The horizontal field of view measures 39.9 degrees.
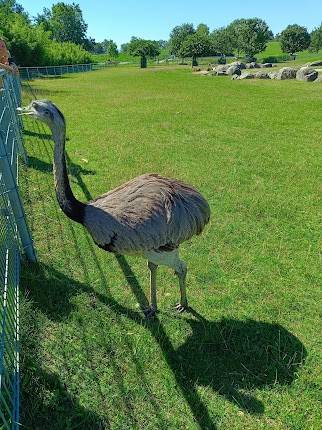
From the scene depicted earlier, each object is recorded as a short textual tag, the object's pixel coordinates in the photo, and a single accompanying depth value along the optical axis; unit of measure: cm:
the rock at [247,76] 2809
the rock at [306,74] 2472
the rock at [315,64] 3581
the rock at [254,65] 4009
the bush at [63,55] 4209
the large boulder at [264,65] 4026
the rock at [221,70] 3273
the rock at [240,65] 3375
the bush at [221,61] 5561
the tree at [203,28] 10471
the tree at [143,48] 6131
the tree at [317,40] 6882
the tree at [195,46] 5712
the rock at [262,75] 2820
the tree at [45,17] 6257
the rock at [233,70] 3131
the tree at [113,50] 7954
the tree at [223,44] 7438
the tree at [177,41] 7312
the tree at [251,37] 6381
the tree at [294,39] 6936
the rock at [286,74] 2686
